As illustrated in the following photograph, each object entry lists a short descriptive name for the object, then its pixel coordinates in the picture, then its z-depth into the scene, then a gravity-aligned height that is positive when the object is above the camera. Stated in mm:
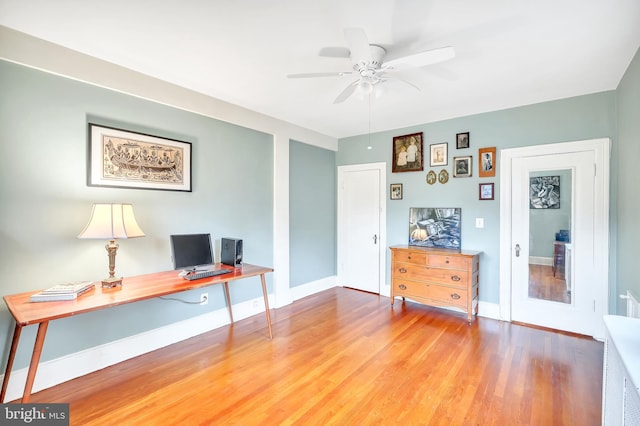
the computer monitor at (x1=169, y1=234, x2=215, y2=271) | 2691 -380
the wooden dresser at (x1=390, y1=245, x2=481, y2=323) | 3355 -781
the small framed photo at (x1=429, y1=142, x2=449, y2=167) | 3854 +783
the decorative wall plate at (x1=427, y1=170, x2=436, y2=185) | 3969 +488
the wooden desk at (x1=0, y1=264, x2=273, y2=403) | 1611 -589
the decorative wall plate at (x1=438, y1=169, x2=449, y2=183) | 3859 +490
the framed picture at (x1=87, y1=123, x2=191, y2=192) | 2385 +458
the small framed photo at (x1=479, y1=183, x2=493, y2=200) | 3521 +269
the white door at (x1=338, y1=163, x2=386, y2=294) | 4504 -215
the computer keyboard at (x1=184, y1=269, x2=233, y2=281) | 2495 -556
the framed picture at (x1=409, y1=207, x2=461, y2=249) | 3797 -196
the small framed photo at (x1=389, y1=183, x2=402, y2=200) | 4279 +319
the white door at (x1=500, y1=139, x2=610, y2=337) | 2924 -228
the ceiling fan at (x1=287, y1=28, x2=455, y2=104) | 1823 +1066
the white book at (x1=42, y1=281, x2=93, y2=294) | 1929 -532
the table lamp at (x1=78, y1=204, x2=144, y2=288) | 2145 -119
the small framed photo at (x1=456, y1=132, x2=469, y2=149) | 3680 +927
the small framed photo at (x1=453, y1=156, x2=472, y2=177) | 3680 +596
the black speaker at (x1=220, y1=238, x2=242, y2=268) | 2977 -416
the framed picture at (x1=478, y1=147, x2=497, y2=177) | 3498 +623
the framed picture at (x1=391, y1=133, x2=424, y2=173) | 4078 +853
